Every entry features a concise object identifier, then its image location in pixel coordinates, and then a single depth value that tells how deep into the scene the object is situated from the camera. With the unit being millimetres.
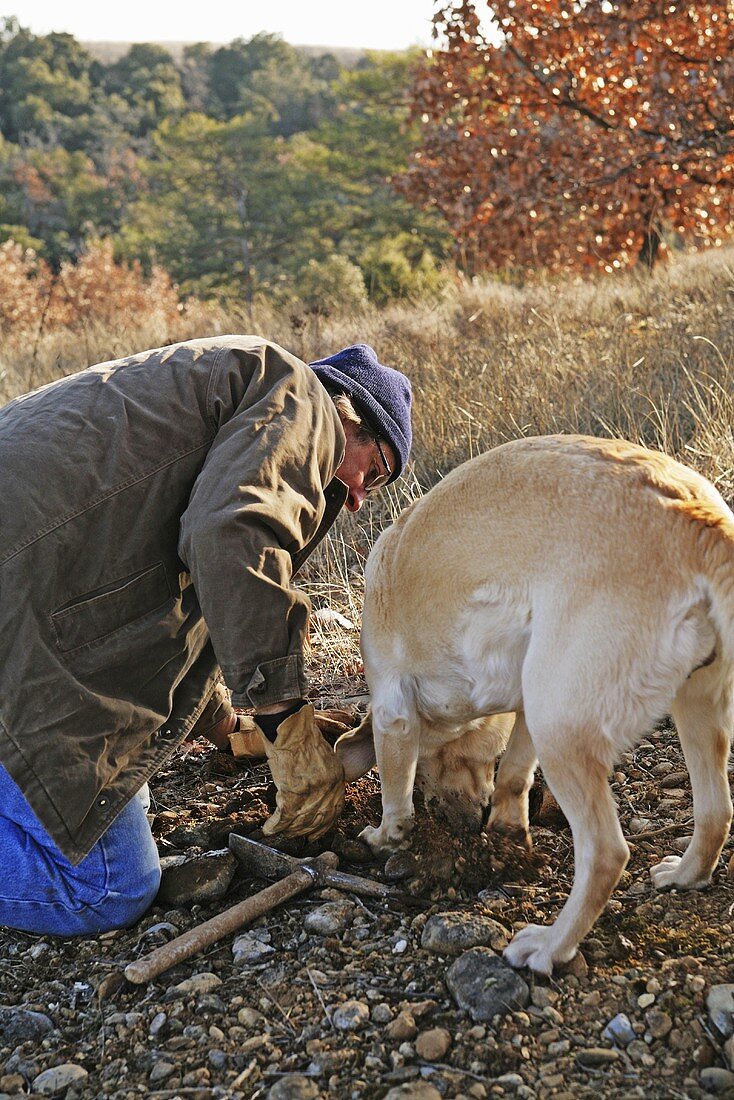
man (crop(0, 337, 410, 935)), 2537
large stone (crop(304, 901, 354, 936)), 2570
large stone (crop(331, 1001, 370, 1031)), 2166
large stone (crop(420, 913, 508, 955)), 2379
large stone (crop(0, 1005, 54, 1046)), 2271
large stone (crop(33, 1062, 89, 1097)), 2084
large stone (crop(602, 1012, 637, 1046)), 2023
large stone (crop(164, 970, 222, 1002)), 2346
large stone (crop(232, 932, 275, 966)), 2480
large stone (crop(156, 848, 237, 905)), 2779
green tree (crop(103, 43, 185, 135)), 44844
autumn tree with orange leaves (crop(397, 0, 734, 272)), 8612
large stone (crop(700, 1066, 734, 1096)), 1854
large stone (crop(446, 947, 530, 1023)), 2146
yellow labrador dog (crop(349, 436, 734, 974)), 2139
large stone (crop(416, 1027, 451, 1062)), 2045
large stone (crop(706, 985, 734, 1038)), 1999
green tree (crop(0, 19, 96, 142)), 42250
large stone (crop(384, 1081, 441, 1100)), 1896
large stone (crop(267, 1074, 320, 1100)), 1951
